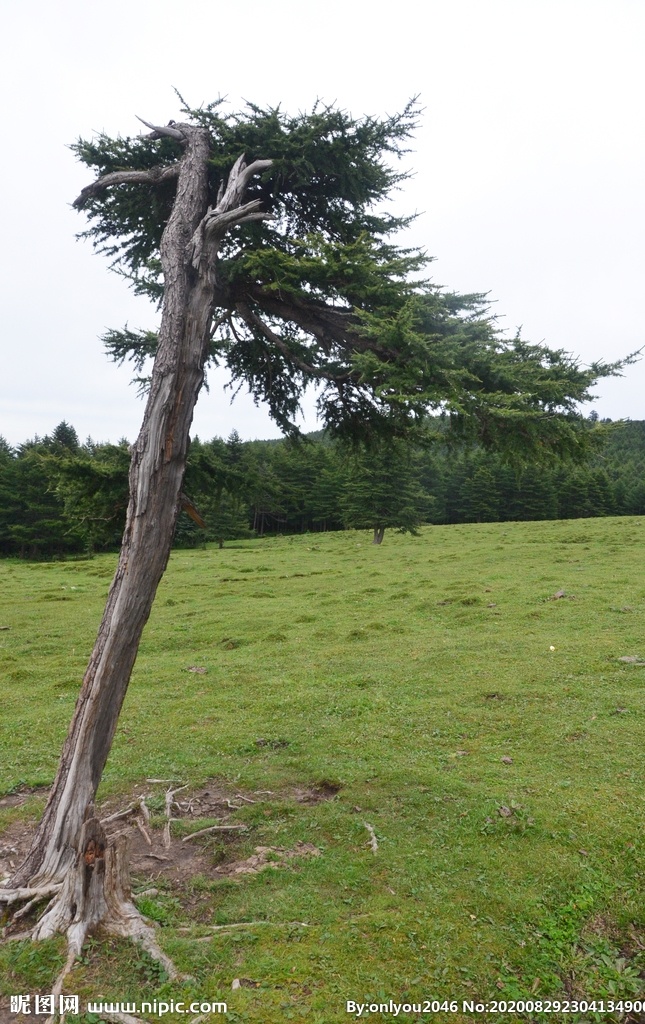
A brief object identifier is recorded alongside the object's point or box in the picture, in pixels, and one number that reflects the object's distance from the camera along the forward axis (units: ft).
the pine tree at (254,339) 17.65
